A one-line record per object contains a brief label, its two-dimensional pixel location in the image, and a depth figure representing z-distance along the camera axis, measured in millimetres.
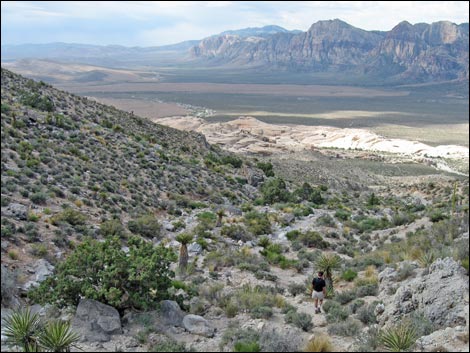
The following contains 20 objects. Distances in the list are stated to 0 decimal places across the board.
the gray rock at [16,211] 14852
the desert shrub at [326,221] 22753
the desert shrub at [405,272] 11648
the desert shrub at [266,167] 40994
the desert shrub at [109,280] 9609
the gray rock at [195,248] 16688
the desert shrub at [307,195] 31634
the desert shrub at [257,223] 20688
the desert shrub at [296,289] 12748
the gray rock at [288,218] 23194
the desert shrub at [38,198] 17031
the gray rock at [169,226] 19734
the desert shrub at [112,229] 16578
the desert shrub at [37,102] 33250
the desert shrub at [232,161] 40119
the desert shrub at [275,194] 29573
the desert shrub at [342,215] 24925
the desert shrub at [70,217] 15916
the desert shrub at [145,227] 18281
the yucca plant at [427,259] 11625
